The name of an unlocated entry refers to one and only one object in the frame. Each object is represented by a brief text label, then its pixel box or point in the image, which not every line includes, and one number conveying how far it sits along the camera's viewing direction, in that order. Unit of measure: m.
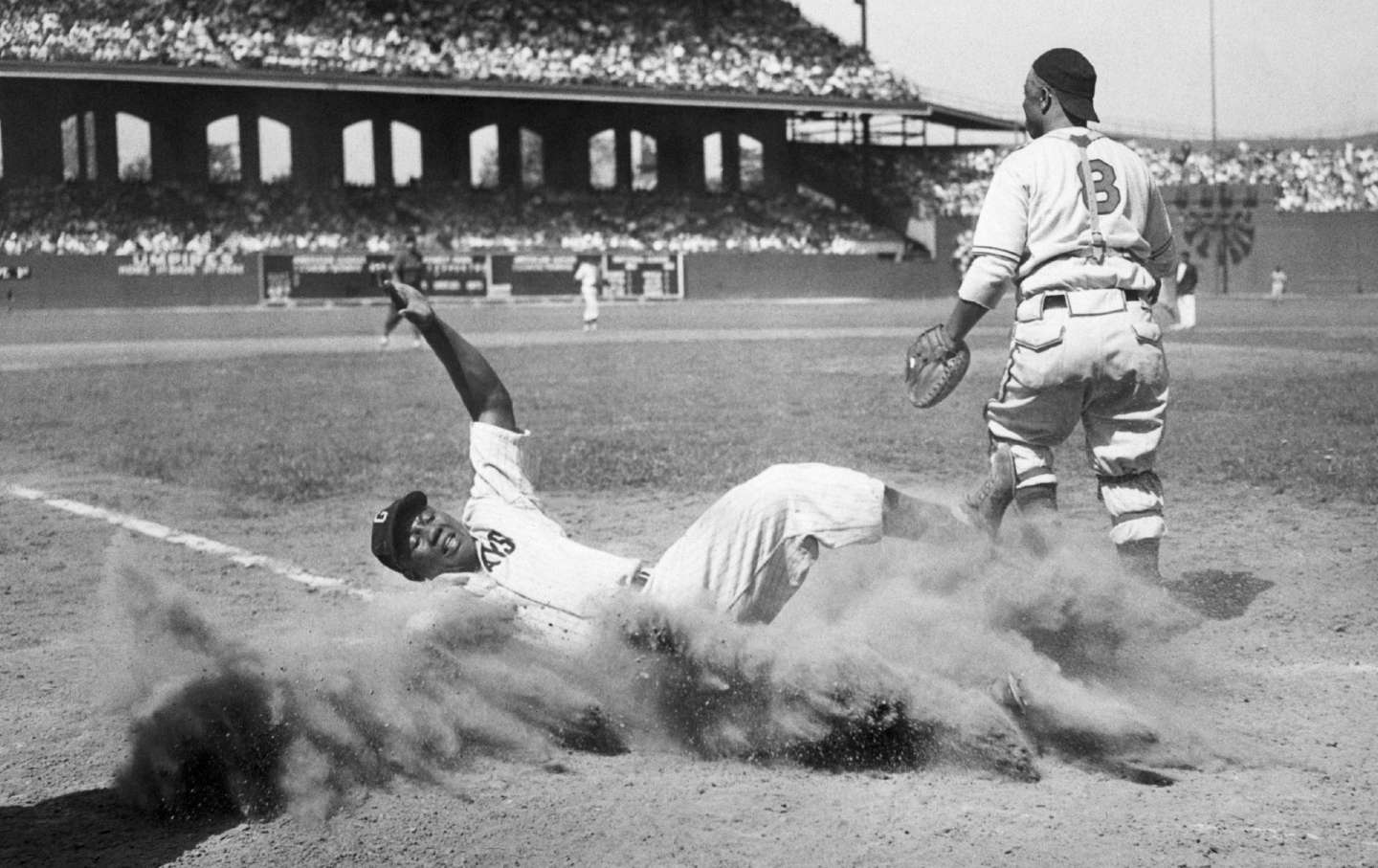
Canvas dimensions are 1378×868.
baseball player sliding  4.30
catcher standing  5.05
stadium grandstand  40.62
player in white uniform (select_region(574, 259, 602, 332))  28.55
